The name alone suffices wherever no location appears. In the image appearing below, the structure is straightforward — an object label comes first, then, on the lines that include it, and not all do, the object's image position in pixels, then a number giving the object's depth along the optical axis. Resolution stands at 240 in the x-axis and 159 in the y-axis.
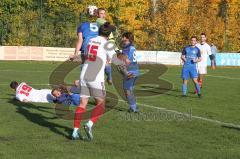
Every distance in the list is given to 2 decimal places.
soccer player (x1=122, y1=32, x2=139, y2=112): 13.37
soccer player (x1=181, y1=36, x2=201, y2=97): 18.11
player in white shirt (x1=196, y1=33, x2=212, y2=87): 21.29
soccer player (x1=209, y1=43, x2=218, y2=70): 44.43
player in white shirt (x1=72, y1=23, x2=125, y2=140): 9.47
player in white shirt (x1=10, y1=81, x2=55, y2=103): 14.59
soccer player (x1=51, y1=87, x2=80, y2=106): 13.75
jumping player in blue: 11.74
